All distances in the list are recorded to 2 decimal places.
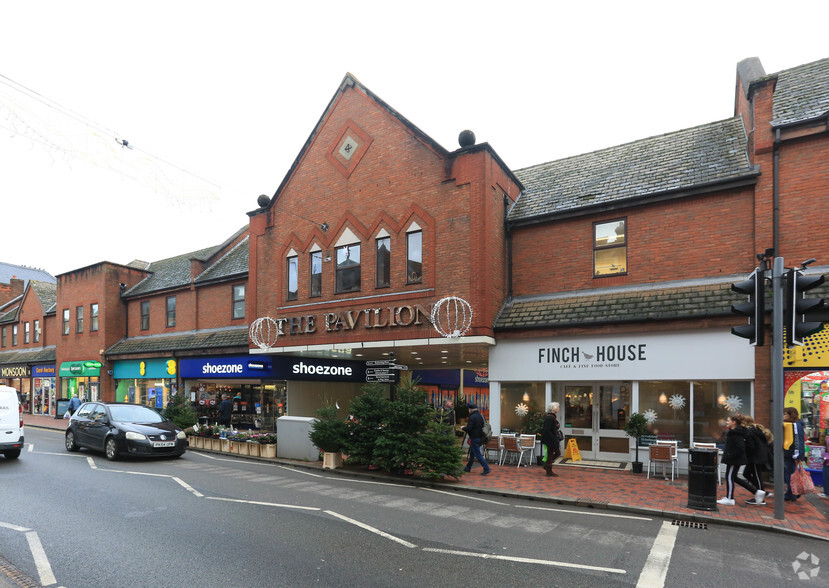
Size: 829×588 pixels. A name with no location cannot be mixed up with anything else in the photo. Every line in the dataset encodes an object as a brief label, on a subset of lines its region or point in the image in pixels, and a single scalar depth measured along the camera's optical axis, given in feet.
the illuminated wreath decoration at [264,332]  59.27
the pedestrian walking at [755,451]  29.78
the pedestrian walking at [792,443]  30.50
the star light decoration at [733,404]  37.96
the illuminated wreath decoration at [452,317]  45.19
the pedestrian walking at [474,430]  40.16
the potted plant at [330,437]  42.28
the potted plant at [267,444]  49.01
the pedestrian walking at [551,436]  38.45
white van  43.06
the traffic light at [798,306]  26.09
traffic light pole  26.45
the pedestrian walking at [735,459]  29.75
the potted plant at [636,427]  39.88
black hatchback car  44.70
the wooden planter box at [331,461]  42.65
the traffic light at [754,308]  27.27
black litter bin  28.48
